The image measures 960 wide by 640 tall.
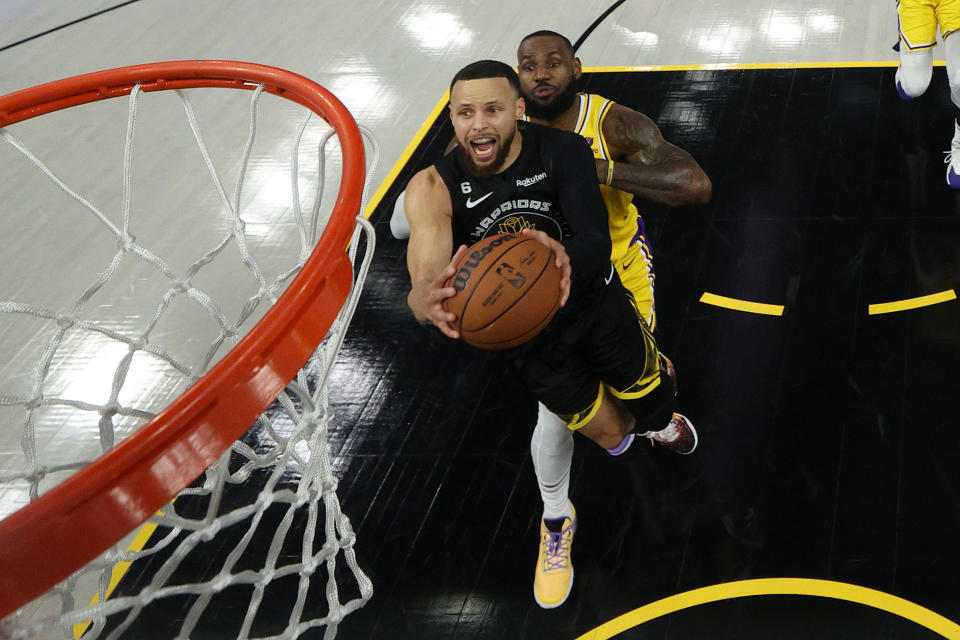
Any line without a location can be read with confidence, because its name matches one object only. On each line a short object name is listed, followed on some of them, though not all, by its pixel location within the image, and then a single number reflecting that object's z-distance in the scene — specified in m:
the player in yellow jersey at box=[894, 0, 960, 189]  4.21
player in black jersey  2.61
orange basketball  2.41
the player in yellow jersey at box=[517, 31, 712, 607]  3.00
